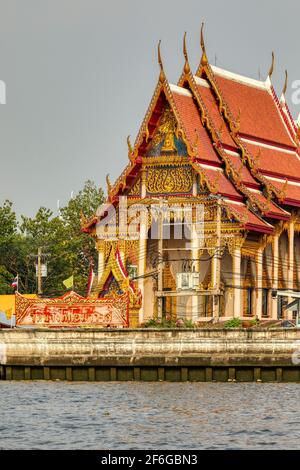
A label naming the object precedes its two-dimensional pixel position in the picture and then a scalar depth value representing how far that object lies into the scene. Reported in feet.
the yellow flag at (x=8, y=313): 286.95
